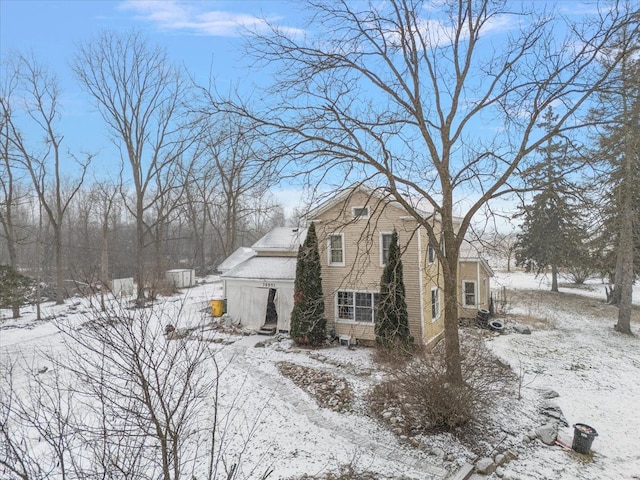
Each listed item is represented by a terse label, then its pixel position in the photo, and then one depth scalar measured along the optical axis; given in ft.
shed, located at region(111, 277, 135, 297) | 78.81
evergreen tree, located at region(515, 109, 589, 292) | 80.74
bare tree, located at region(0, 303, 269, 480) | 10.02
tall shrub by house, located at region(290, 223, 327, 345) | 44.73
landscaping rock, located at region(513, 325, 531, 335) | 51.67
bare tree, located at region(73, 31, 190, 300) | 73.10
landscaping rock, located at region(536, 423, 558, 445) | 23.91
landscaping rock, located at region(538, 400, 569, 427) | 26.94
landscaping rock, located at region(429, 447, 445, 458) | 22.46
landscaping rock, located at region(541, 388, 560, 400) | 30.71
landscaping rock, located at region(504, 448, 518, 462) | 21.93
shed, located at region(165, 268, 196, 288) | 93.09
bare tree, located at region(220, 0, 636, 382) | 28.30
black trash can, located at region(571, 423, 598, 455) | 22.52
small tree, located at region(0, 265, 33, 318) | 40.81
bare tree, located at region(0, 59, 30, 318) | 66.02
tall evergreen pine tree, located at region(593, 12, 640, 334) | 27.78
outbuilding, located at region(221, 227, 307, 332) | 51.52
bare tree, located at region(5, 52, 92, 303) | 70.49
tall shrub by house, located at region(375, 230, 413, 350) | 40.10
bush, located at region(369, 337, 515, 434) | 24.30
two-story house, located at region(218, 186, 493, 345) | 44.14
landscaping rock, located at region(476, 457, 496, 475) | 20.48
